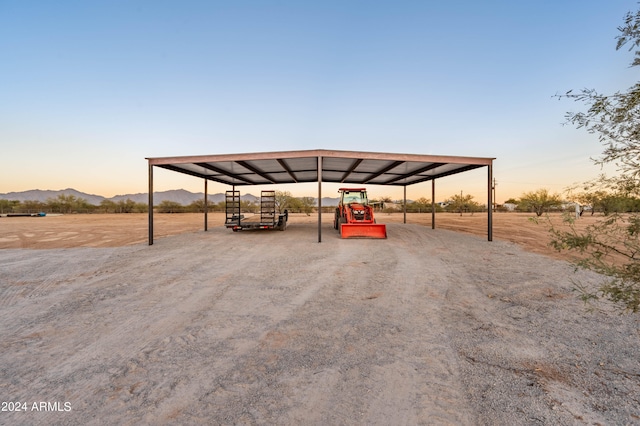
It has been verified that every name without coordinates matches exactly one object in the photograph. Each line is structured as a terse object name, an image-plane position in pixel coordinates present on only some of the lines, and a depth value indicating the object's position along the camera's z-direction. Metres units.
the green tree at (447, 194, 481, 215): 36.22
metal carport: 10.39
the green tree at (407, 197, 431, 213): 41.72
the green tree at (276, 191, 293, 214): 31.14
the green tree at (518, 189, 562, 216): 29.66
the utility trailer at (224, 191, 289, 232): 12.89
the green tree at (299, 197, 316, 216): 38.41
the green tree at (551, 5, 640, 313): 1.97
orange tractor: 11.57
